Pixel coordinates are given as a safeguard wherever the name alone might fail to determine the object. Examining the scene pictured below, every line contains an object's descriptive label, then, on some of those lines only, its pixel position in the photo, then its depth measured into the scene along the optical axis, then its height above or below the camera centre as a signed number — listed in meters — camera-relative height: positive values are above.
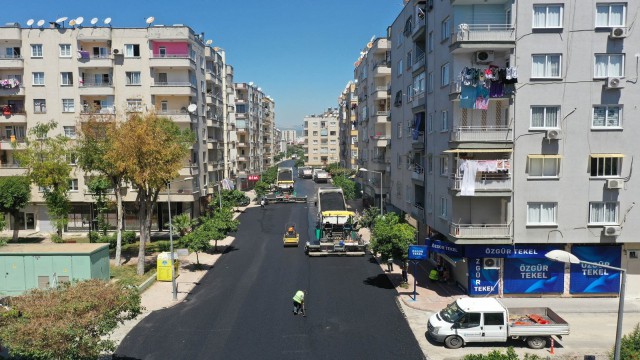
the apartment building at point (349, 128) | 89.39 +5.49
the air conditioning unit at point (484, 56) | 29.05 +5.98
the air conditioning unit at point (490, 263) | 30.34 -7.02
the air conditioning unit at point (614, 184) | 28.50 -1.89
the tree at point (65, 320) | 14.77 -5.37
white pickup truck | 23.06 -8.58
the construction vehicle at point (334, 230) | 42.56 -7.34
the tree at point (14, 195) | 46.81 -3.78
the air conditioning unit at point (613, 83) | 27.97 +4.13
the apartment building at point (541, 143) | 28.39 +0.64
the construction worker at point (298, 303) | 27.44 -8.68
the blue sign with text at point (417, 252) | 31.02 -6.44
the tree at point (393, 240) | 31.64 -5.81
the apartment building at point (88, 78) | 51.91 +8.69
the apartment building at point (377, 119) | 57.88 +4.53
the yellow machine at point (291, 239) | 46.44 -8.25
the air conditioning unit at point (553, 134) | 28.38 +1.14
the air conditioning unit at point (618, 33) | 27.72 +7.01
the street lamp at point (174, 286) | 30.52 -8.48
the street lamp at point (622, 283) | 15.56 -4.39
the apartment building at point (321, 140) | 164.50 +5.19
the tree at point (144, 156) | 35.19 +0.00
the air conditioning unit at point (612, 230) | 28.73 -4.72
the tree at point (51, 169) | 42.91 -1.11
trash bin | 35.06 -8.36
